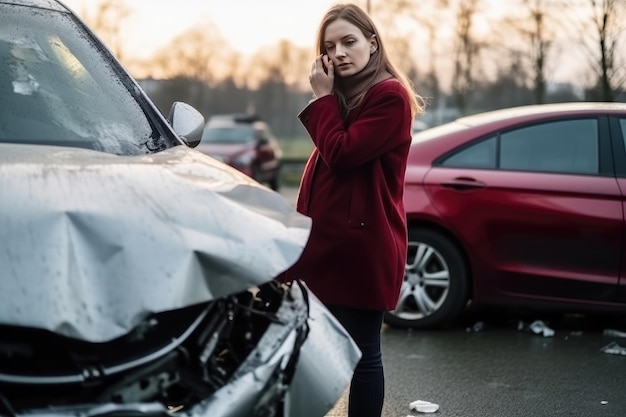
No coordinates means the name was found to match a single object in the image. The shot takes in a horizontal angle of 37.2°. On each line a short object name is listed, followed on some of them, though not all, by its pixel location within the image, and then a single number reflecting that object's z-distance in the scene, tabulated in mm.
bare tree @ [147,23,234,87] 53812
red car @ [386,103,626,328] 5816
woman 3328
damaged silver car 2326
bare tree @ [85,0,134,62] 29812
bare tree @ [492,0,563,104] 18578
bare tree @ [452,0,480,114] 27078
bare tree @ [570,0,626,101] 13664
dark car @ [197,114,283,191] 19719
